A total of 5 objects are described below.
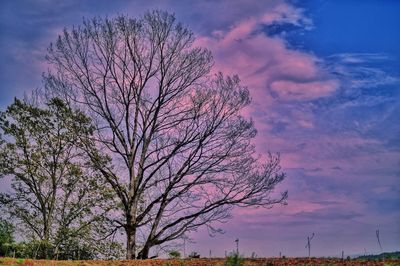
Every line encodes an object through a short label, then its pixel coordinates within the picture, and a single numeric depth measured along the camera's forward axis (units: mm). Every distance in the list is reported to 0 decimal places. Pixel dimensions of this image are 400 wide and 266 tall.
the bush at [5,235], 31922
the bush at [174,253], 26875
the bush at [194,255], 17703
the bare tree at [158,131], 28609
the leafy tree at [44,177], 33406
